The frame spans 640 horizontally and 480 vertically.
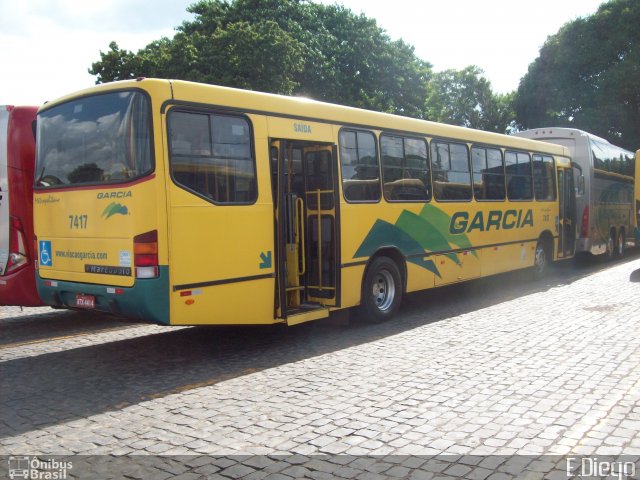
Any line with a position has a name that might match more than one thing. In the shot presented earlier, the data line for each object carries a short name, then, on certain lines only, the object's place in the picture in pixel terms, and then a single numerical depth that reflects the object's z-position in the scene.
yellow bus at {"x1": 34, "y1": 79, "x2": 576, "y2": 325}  6.32
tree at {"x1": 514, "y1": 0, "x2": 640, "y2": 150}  32.25
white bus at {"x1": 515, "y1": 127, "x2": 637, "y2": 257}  17.19
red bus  9.03
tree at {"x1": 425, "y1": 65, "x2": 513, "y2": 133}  49.06
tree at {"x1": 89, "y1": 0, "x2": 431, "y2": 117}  25.47
